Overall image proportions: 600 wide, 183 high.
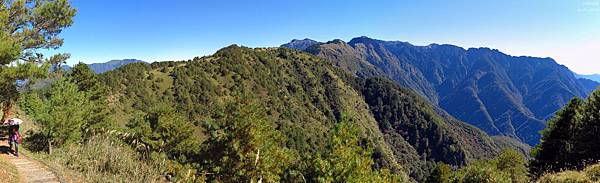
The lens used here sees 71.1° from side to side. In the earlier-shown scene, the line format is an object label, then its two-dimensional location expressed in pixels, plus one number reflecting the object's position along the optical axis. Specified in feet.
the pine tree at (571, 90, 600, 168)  93.66
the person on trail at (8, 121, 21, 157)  69.93
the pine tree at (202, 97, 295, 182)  87.66
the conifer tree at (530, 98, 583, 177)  114.73
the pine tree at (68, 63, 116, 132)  165.48
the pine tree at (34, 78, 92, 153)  75.77
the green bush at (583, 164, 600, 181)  48.34
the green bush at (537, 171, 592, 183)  48.39
